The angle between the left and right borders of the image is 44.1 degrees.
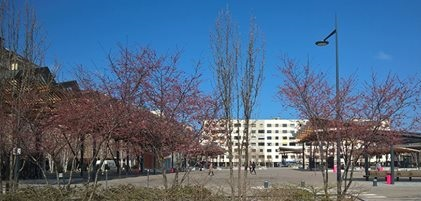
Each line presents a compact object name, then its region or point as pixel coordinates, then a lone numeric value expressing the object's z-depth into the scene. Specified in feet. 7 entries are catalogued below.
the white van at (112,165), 301.02
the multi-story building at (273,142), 552.00
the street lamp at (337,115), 54.85
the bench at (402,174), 179.84
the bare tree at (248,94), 47.42
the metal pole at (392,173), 126.54
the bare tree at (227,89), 47.44
